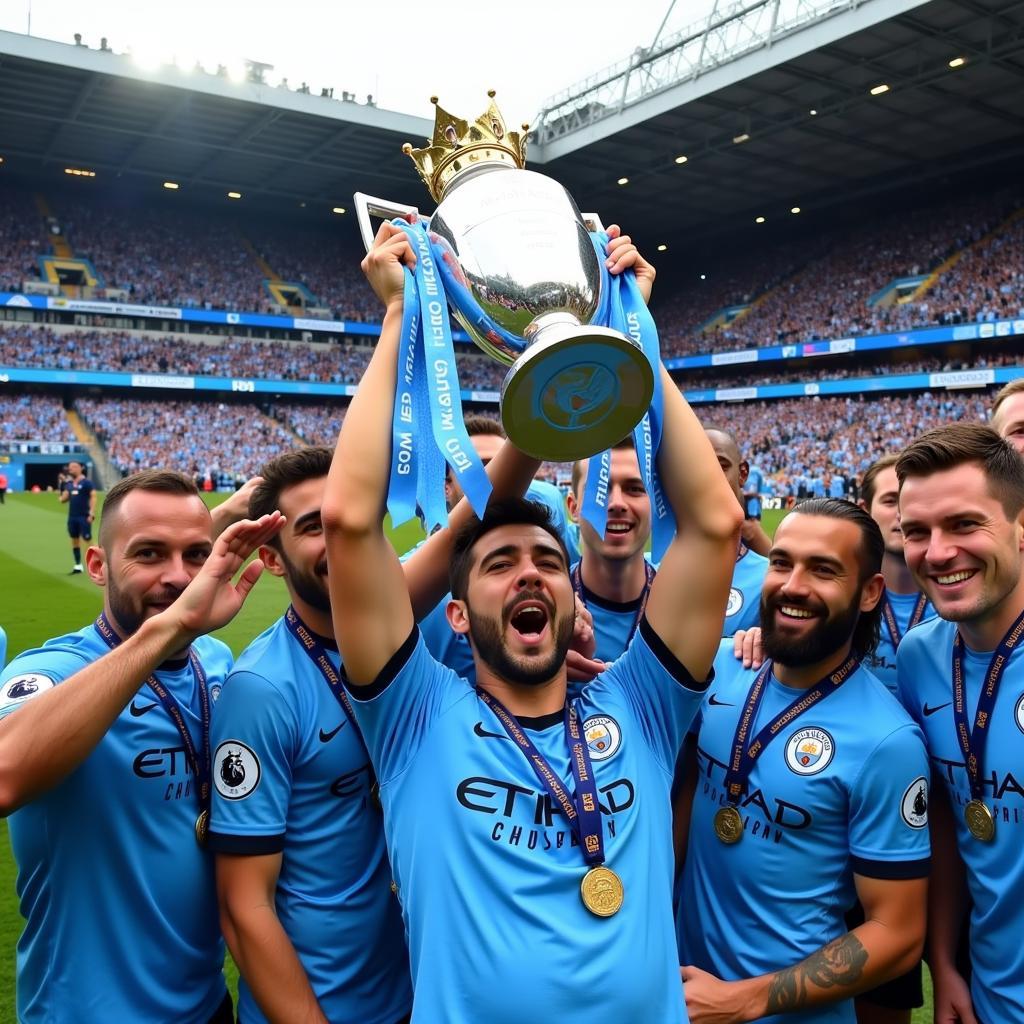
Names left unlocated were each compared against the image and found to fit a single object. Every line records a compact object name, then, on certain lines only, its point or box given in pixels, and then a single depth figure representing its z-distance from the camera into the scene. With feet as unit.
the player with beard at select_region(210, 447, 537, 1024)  6.66
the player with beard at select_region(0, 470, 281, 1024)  6.80
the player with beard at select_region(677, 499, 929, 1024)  7.08
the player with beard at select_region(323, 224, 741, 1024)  5.89
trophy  5.45
